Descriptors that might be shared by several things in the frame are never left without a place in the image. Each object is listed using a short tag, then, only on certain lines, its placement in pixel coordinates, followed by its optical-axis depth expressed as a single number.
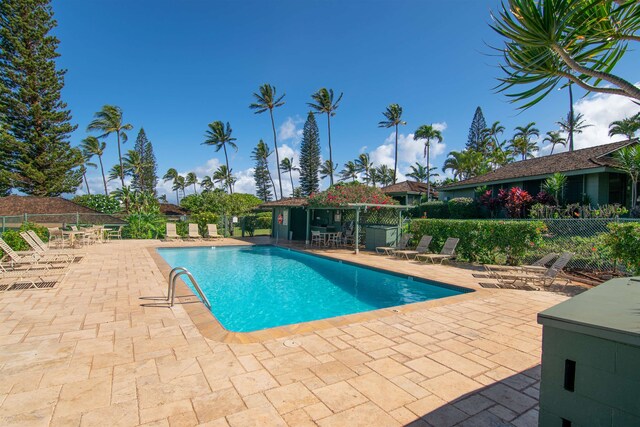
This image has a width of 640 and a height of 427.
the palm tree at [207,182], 61.69
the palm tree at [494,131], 41.28
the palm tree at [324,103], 33.19
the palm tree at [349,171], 52.21
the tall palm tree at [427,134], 35.78
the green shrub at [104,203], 26.22
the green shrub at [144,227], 17.89
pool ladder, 5.15
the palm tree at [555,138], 41.53
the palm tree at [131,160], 34.12
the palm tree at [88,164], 36.24
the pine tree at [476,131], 42.66
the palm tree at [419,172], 42.84
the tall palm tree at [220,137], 38.22
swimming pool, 6.81
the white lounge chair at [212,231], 17.91
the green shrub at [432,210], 21.17
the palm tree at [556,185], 14.09
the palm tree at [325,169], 46.22
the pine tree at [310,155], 43.94
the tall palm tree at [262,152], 47.75
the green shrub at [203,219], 19.09
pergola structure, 12.98
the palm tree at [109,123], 29.25
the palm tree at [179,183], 71.81
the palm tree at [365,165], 49.34
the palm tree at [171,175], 70.62
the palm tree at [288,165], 48.78
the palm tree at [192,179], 67.69
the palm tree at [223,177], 50.78
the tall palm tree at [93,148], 35.34
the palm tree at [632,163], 11.82
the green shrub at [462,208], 19.09
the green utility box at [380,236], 13.76
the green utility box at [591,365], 1.50
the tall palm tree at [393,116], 34.88
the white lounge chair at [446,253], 10.16
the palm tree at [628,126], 26.80
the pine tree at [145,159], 48.53
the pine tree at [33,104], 22.14
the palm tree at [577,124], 37.49
